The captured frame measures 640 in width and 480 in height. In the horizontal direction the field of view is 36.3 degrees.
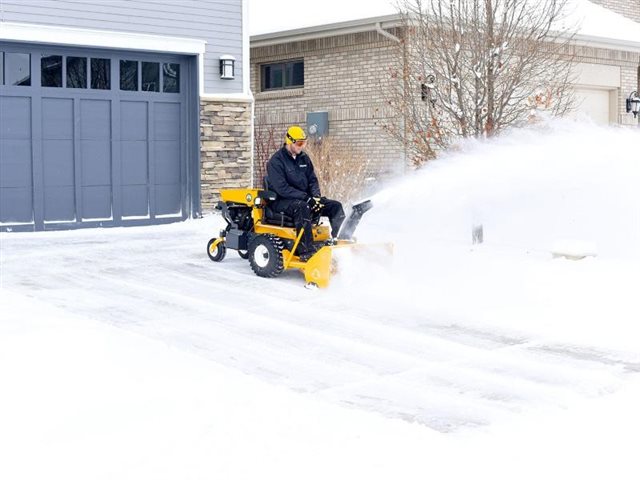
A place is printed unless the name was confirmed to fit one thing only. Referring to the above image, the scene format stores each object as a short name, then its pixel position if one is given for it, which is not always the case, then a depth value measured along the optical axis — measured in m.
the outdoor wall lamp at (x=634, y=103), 21.89
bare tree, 13.20
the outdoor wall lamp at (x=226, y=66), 18.11
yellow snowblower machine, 10.62
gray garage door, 15.84
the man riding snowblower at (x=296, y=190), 11.06
